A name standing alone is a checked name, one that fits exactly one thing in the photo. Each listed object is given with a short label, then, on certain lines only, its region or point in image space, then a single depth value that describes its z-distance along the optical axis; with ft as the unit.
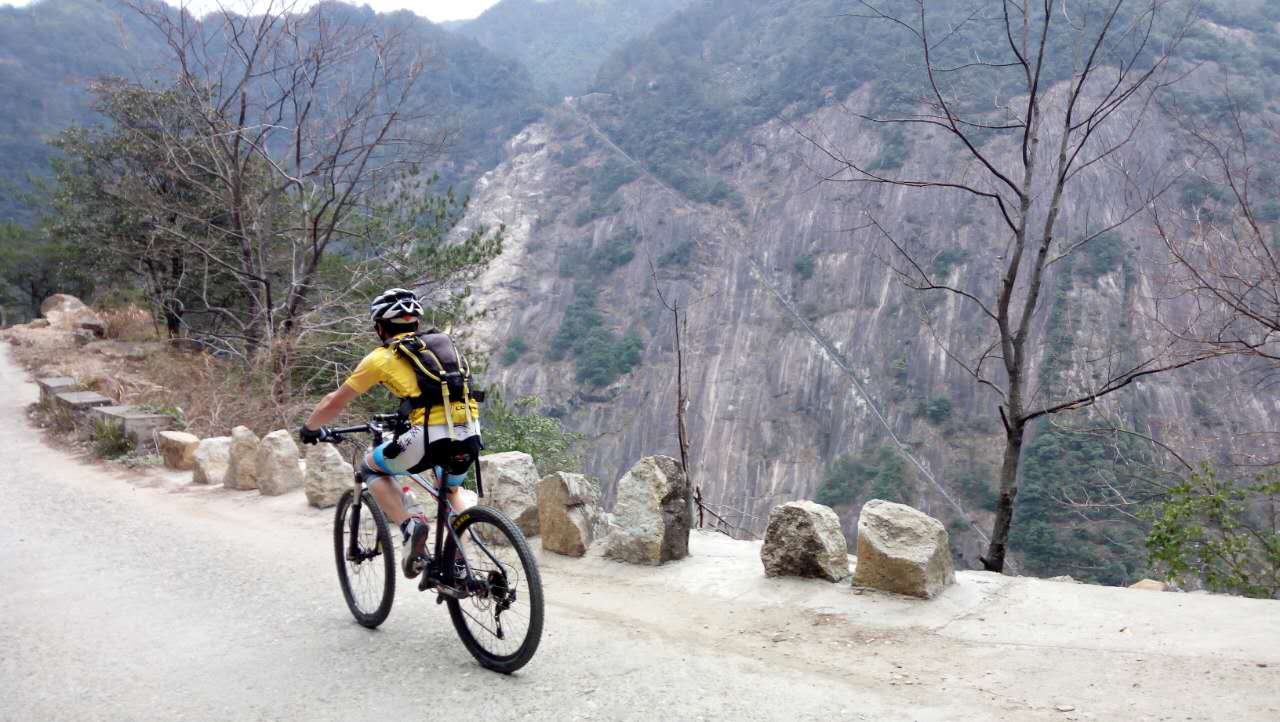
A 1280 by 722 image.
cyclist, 12.75
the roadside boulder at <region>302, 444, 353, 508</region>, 25.48
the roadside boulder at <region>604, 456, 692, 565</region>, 19.17
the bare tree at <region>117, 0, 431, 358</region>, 45.60
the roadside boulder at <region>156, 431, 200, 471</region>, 31.76
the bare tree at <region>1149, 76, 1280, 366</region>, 21.75
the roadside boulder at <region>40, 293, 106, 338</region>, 73.91
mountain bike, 12.06
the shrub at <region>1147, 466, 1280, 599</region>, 26.22
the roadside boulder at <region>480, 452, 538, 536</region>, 21.54
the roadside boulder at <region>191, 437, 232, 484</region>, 29.73
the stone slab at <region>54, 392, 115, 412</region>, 38.75
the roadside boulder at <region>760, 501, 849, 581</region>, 17.13
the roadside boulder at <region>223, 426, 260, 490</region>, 28.50
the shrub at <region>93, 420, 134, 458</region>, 34.04
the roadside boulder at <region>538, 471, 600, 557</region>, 20.21
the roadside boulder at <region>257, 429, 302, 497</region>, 27.61
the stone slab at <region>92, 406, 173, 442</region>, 34.27
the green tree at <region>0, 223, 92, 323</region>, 122.61
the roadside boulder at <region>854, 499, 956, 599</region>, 15.74
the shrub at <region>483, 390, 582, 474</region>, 46.83
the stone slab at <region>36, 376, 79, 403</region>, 43.80
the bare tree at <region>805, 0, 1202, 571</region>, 21.02
